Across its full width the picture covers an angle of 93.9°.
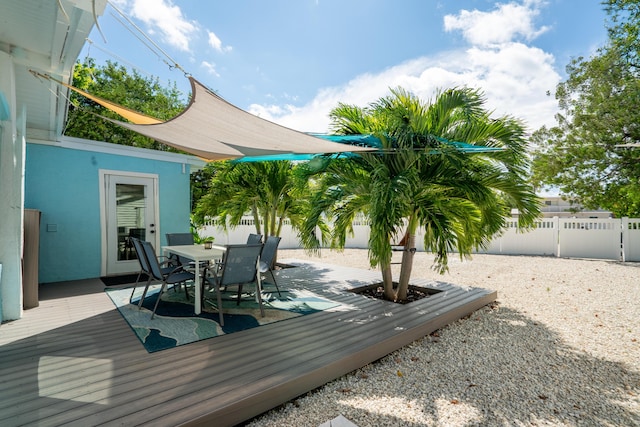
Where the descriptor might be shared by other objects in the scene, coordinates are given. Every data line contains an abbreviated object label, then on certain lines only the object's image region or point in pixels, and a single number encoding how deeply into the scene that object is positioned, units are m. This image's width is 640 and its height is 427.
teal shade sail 4.00
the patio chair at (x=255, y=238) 6.04
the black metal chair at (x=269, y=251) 5.19
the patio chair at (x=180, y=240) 5.61
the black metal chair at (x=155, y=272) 3.92
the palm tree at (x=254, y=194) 7.15
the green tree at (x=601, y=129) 10.62
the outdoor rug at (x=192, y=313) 3.31
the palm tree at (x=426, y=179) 3.93
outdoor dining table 4.06
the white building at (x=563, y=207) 12.97
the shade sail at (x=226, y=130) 3.74
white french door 6.57
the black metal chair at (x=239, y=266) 3.78
